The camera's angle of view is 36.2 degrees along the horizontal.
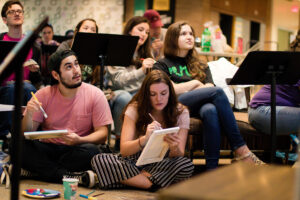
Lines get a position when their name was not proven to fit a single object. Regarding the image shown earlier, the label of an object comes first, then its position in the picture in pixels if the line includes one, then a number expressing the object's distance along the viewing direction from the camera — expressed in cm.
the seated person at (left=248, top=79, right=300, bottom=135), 328
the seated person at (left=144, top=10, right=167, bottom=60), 512
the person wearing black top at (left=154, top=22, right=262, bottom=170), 317
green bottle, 466
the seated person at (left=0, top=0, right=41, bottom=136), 386
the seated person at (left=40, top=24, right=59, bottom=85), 444
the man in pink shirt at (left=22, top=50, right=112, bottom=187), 312
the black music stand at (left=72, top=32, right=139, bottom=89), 367
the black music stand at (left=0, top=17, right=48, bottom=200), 150
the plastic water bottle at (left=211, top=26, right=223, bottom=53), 478
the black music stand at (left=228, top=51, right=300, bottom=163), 286
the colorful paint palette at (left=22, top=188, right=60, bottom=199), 262
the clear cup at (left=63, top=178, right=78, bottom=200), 253
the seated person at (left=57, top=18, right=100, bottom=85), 418
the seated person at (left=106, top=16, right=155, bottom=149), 415
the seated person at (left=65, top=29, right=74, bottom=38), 673
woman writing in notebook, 293
